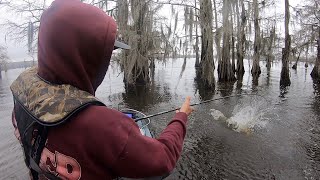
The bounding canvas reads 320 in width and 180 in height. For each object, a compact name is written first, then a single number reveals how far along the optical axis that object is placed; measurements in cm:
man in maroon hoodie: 79
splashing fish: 540
